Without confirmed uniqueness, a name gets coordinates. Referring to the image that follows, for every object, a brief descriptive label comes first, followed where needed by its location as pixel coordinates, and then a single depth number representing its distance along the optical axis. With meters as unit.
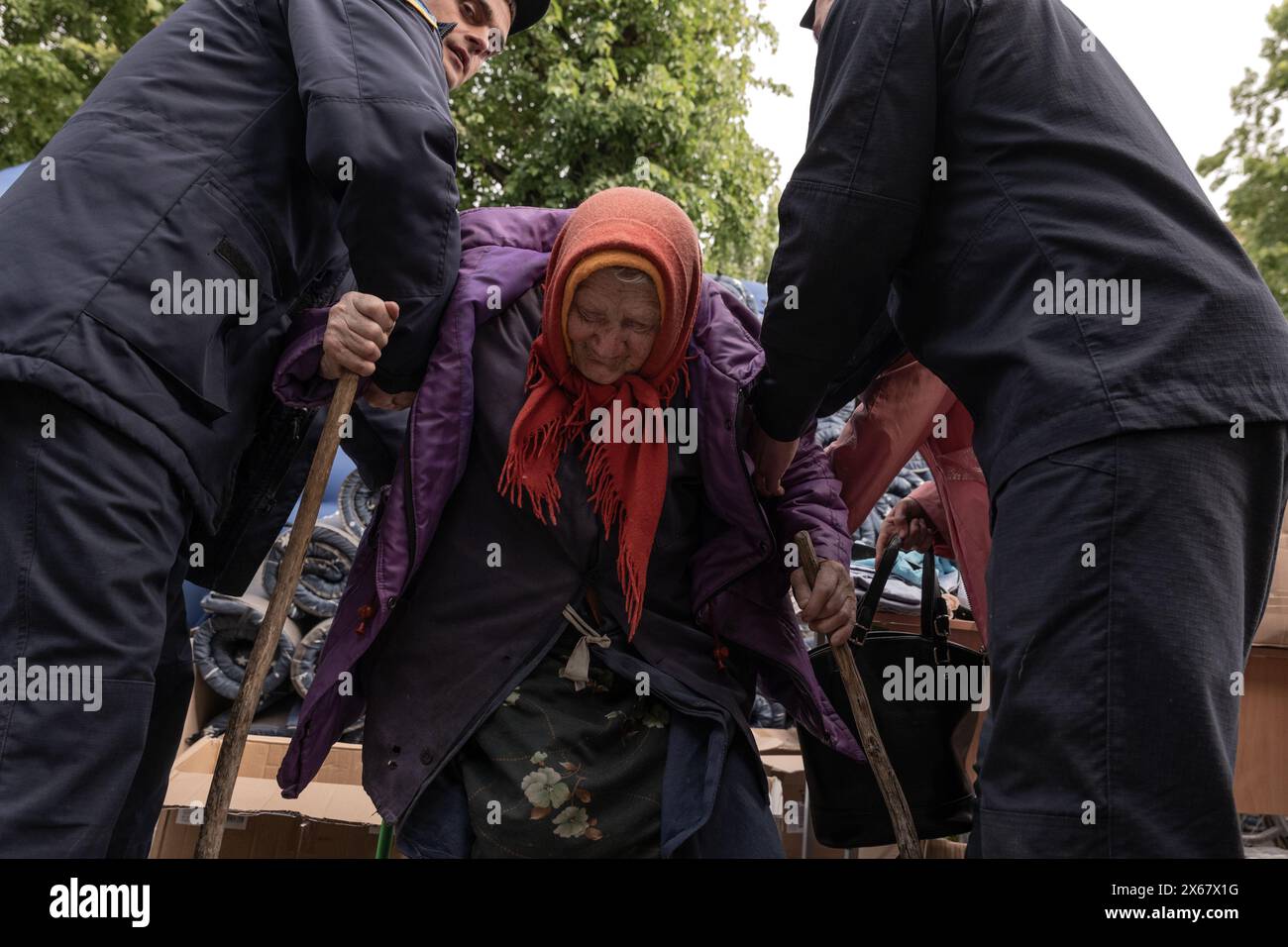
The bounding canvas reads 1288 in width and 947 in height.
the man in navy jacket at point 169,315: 1.64
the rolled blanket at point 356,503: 4.20
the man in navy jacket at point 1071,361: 1.35
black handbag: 2.34
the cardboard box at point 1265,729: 2.73
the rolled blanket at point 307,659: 3.89
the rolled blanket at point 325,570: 4.05
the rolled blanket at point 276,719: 3.88
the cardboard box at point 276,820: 2.89
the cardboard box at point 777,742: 3.62
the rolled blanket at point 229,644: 3.85
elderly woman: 2.03
